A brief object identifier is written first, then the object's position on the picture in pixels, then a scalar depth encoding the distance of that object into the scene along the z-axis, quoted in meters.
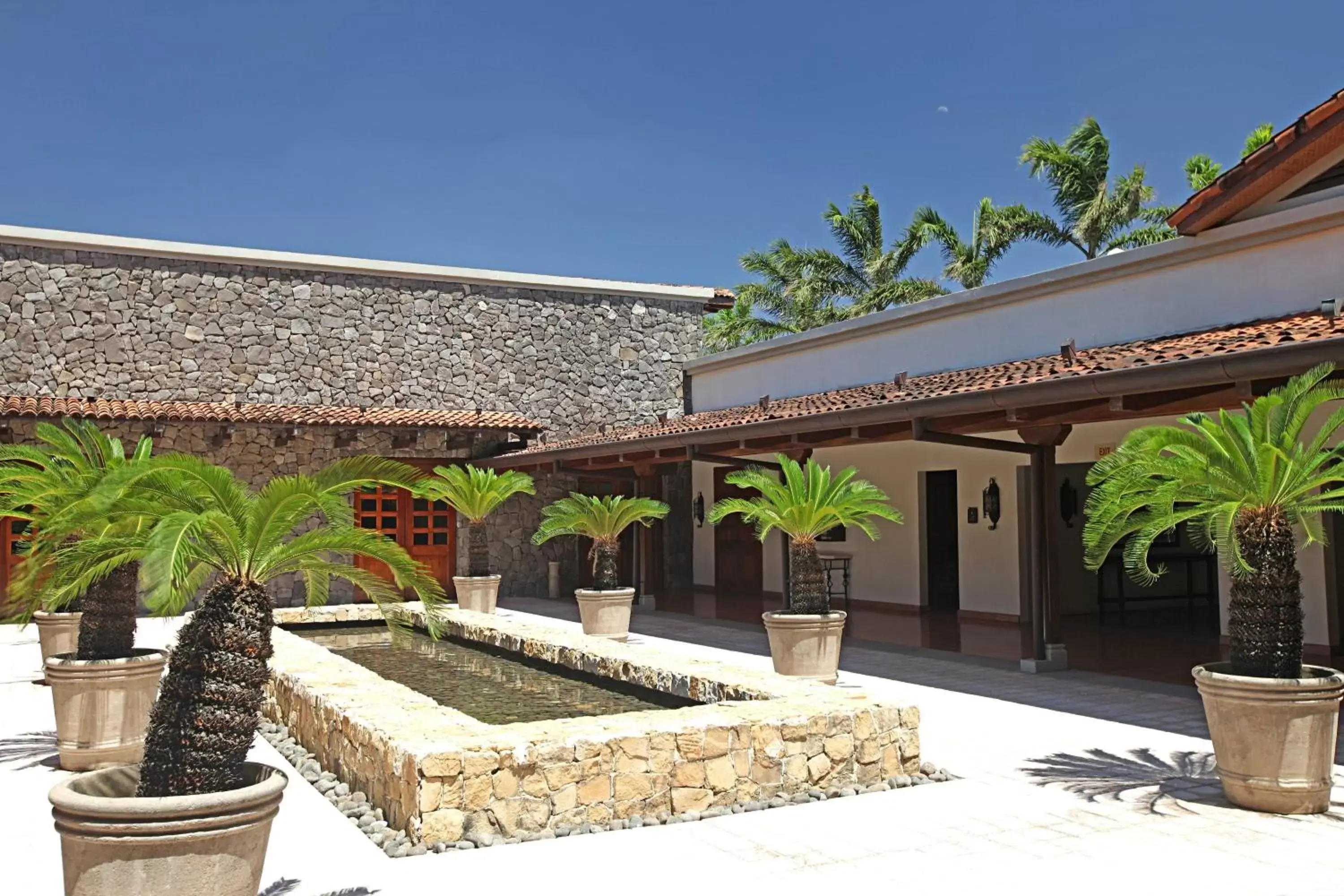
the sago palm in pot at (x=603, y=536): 14.21
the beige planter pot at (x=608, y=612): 14.17
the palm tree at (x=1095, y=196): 27.17
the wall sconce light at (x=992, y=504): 14.74
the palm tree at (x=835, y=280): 30.92
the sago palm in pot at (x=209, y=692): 3.95
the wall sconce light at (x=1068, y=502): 15.72
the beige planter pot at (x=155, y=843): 3.93
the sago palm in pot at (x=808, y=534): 9.96
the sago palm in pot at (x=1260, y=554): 5.68
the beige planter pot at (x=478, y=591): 16.92
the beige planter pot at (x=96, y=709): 7.14
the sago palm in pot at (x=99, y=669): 7.14
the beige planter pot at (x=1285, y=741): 5.66
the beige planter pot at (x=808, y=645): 9.94
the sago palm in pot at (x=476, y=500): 17.09
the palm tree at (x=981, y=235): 28.25
